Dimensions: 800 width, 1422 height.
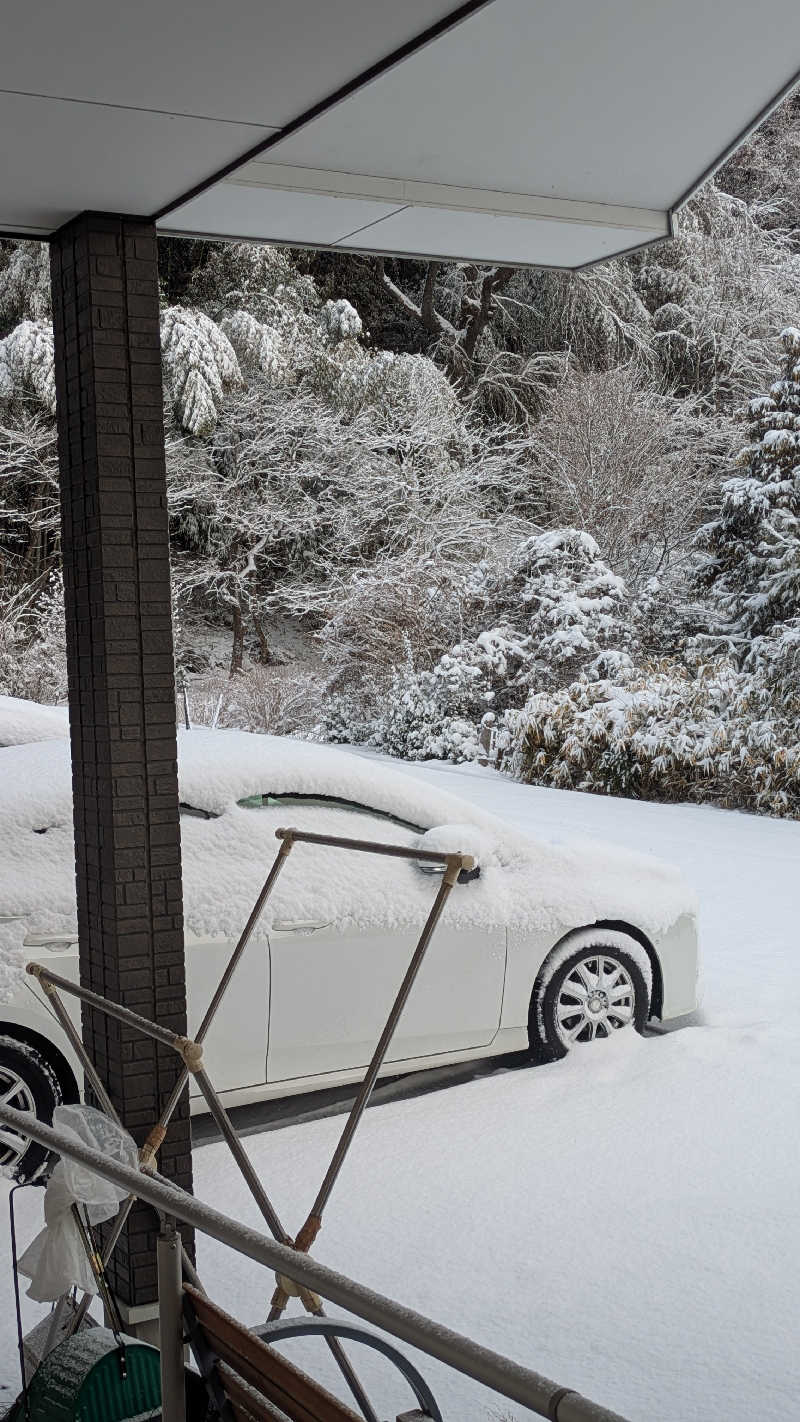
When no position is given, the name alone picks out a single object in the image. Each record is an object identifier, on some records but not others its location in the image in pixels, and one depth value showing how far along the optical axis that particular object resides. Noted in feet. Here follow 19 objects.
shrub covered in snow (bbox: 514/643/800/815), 42.16
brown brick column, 11.66
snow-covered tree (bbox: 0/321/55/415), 56.80
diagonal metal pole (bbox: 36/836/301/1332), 10.11
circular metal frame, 7.96
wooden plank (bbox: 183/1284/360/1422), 5.14
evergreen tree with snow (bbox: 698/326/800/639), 49.08
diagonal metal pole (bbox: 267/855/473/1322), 10.29
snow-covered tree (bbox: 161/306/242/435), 58.70
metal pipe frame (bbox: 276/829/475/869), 10.42
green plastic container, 7.50
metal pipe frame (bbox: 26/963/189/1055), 9.32
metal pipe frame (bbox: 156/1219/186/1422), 5.58
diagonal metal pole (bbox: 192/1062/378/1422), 9.48
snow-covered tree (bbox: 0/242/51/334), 59.11
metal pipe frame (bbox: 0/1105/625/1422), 4.03
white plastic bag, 7.72
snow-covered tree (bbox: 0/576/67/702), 55.77
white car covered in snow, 15.17
